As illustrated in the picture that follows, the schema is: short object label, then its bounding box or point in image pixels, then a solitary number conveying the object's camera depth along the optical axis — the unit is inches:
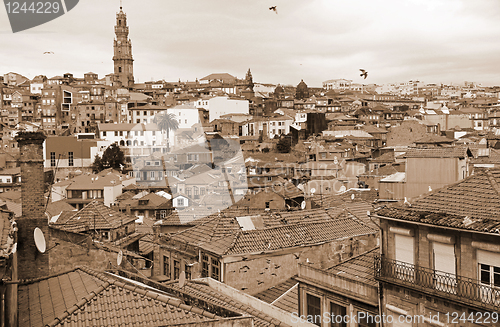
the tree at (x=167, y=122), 3473.2
